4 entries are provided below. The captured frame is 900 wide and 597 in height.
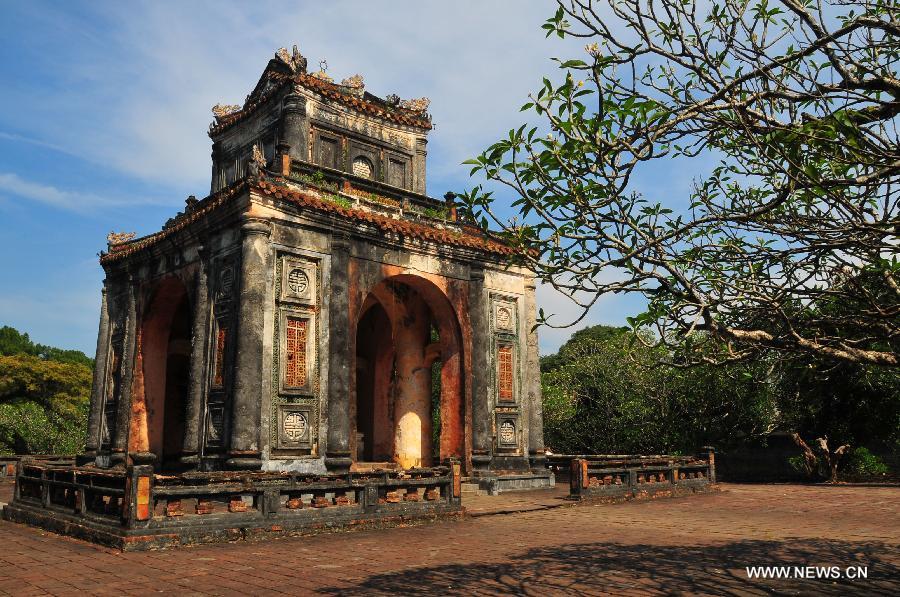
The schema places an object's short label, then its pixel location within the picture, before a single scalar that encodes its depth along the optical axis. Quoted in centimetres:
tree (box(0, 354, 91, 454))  3198
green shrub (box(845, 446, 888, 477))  2245
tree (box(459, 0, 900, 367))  486
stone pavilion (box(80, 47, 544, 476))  1537
